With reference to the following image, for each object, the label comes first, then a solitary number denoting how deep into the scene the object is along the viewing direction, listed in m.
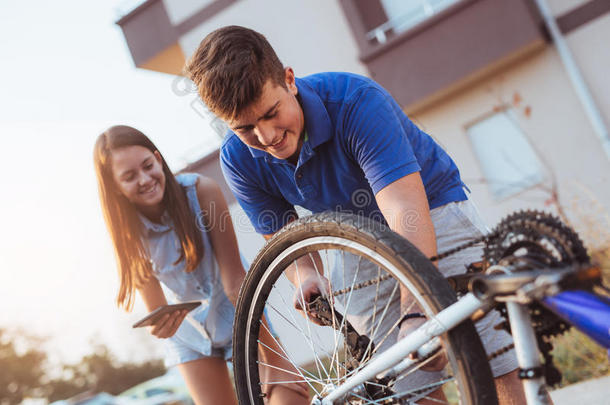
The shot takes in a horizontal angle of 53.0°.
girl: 2.34
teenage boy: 1.51
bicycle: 1.03
